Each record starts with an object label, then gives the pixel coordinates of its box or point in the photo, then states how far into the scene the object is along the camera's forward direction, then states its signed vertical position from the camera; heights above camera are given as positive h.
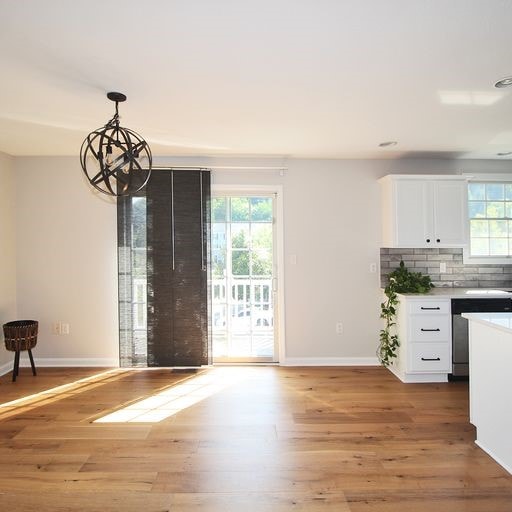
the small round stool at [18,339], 3.73 -0.78
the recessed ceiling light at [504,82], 2.35 +1.09
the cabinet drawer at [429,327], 3.73 -0.70
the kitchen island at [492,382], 2.23 -0.80
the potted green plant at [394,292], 3.94 -0.37
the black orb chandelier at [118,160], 2.25 +0.59
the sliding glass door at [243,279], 4.37 -0.25
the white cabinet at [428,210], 3.98 +0.48
